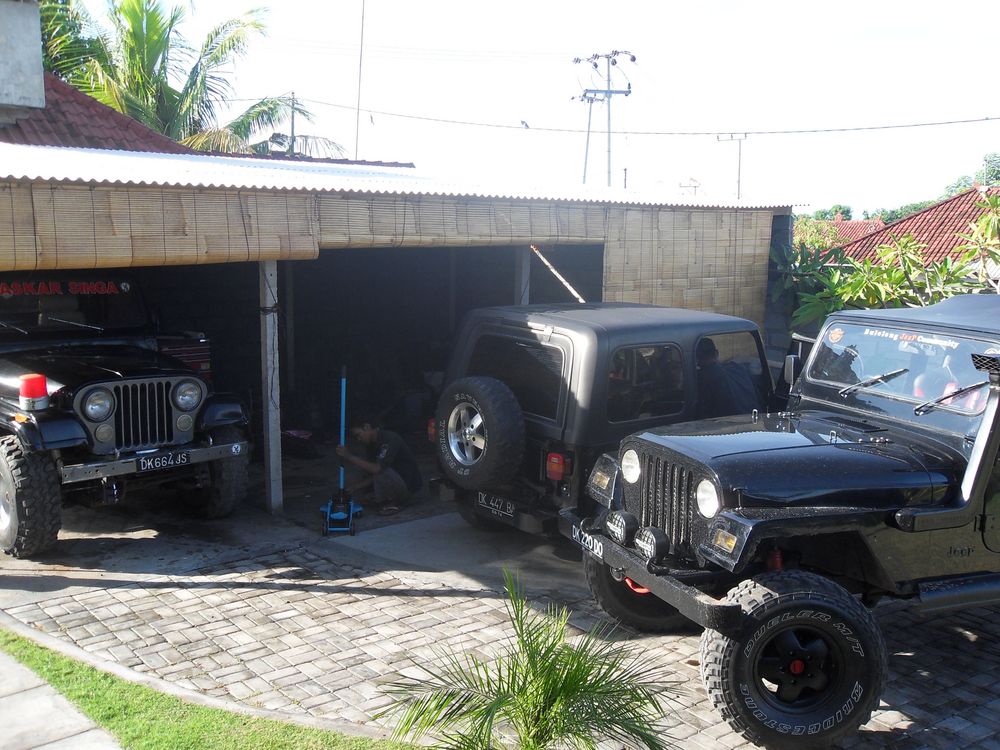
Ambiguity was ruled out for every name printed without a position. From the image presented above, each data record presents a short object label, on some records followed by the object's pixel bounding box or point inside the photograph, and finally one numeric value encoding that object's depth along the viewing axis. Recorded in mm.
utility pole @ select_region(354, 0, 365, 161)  27428
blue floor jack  7602
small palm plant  3562
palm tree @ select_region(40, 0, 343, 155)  18891
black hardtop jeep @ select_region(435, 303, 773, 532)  6246
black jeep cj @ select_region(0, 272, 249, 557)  6645
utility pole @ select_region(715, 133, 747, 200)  39959
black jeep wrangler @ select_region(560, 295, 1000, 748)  4262
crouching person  8352
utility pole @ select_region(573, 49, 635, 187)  37969
